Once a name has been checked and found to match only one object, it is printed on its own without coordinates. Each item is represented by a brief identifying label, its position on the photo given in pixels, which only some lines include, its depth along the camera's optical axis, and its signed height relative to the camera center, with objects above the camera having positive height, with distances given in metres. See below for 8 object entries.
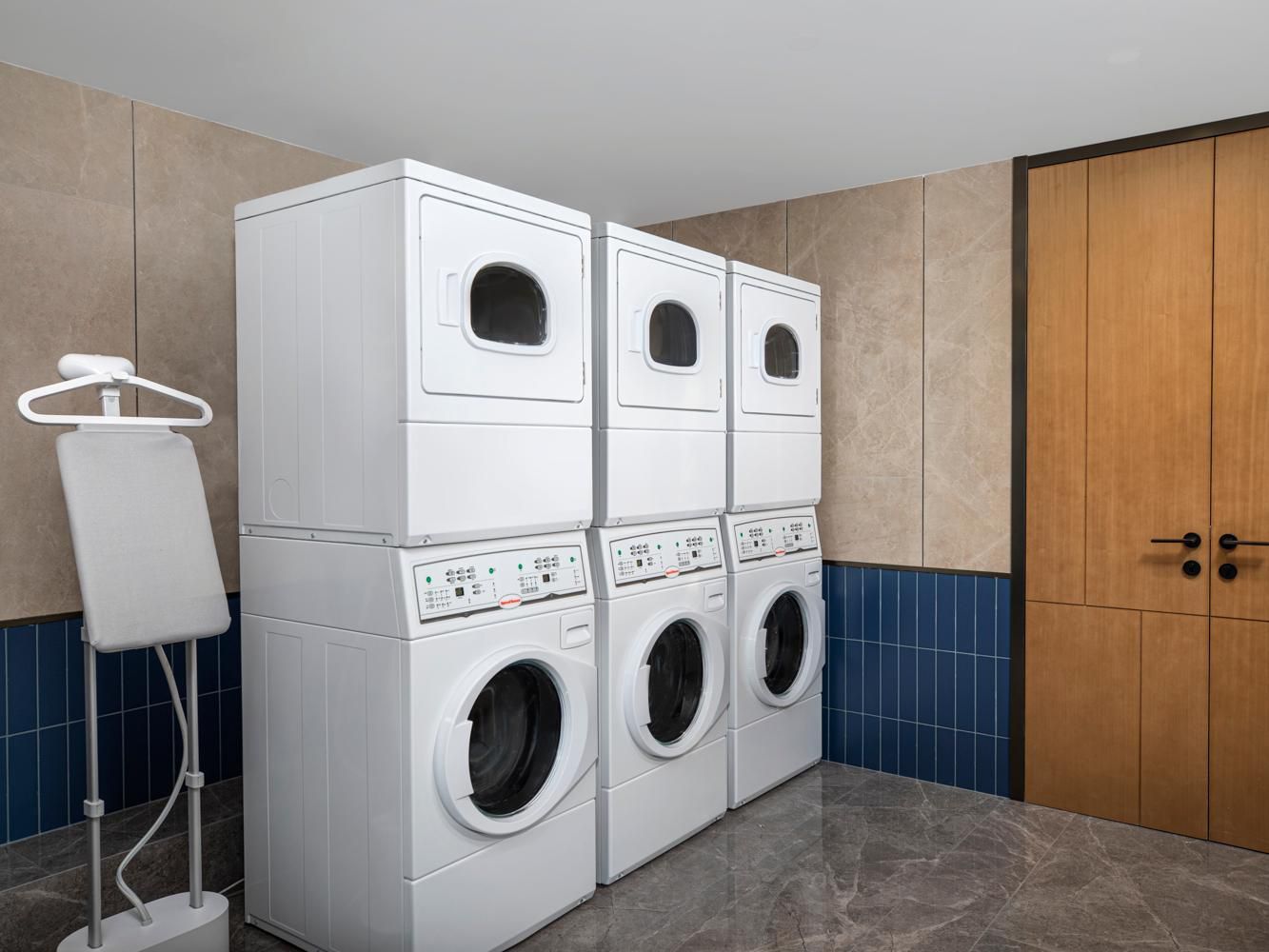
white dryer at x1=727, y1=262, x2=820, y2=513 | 3.25 +0.29
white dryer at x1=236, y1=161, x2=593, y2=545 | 2.09 +0.27
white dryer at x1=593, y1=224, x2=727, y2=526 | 2.71 +0.28
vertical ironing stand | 2.02 -0.88
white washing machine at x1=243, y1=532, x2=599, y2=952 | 2.11 -0.69
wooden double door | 2.97 -0.08
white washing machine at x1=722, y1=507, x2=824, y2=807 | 3.24 -0.70
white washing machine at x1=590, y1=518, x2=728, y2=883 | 2.68 -0.71
